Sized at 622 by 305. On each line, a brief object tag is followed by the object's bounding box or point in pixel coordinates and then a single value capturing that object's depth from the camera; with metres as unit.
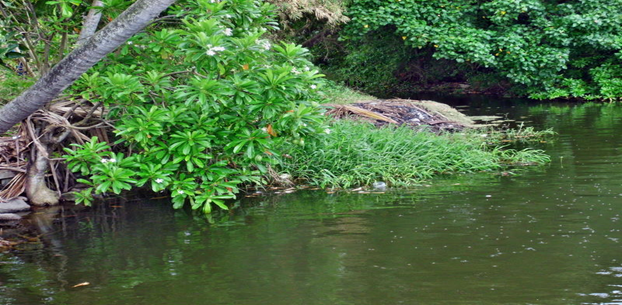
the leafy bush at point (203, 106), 8.18
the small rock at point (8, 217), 8.75
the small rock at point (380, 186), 10.17
